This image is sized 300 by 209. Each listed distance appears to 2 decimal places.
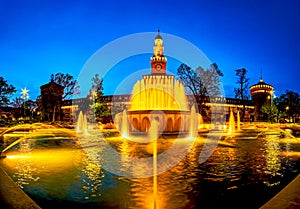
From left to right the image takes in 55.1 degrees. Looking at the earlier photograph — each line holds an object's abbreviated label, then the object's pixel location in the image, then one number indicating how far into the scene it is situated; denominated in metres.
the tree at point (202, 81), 43.03
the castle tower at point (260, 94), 73.40
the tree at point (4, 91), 40.66
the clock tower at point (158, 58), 48.78
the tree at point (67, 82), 54.41
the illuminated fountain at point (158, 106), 32.19
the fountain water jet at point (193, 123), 28.88
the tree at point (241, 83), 59.14
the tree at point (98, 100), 48.09
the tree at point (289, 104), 64.06
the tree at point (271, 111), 56.84
